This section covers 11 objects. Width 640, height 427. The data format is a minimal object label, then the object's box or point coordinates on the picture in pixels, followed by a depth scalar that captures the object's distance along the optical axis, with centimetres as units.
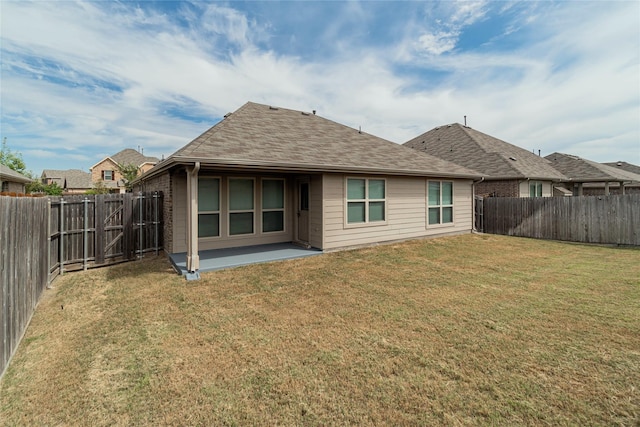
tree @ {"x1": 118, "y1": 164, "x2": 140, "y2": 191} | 3531
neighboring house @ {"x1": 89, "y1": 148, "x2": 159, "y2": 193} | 3659
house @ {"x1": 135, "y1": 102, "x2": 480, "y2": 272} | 763
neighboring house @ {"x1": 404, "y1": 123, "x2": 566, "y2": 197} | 1573
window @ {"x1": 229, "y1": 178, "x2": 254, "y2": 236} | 883
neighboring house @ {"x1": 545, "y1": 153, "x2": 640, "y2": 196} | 1954
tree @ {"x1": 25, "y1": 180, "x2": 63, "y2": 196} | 3065
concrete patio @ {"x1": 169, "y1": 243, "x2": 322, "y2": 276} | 691
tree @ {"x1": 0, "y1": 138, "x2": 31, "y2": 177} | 3556
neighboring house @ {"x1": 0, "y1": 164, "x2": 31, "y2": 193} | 1941
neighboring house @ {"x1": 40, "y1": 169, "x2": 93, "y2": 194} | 3875
